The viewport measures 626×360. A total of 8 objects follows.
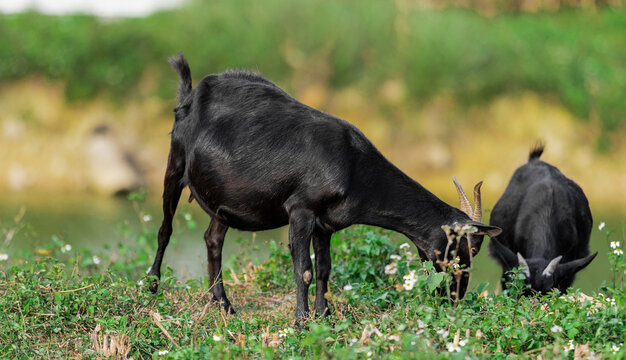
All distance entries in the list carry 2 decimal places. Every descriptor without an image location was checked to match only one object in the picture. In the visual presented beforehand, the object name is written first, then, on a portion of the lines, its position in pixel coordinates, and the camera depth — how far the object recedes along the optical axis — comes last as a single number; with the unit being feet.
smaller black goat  45.60
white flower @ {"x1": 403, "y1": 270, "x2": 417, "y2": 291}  27.12
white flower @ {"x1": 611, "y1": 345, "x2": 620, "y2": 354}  27.37
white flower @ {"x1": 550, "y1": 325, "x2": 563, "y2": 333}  27.25
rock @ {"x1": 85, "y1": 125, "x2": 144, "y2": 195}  96.73
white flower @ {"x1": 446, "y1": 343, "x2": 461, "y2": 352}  25.84
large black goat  34.47
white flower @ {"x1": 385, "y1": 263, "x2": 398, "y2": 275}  26.07
